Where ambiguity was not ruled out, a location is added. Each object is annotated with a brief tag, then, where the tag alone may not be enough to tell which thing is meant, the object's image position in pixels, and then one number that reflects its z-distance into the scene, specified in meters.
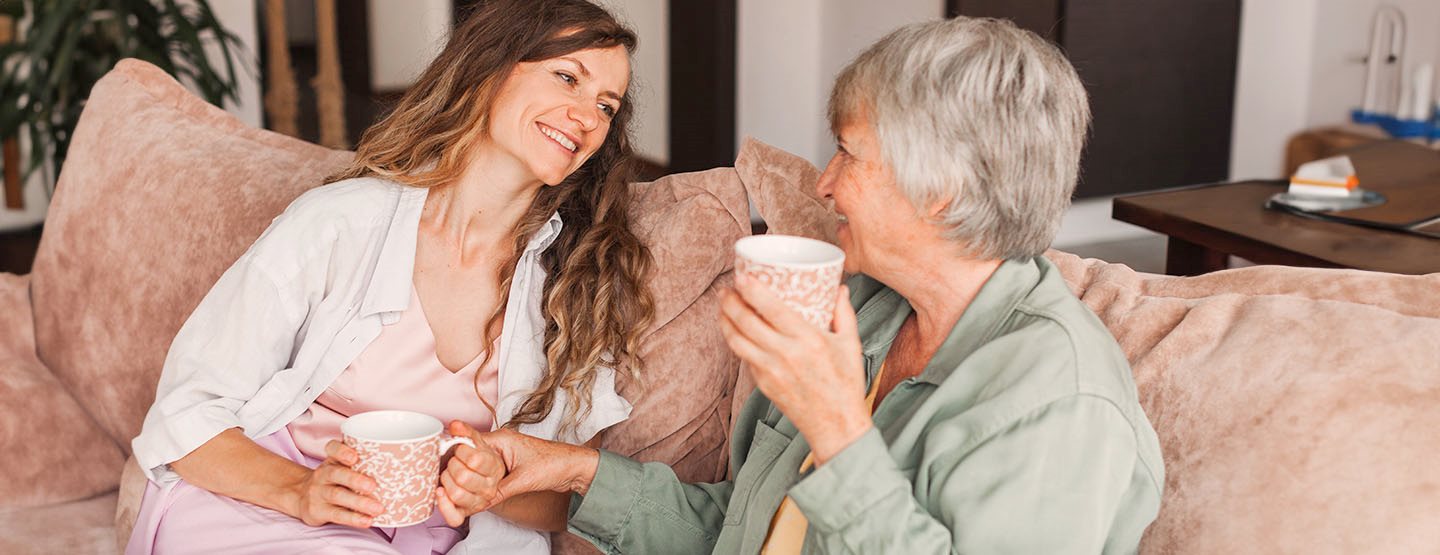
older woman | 1.03
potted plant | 3.56
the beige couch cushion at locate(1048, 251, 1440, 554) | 1.08
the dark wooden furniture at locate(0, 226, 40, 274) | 4.35
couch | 1.11
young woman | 1.53
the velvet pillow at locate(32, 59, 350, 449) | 1.89
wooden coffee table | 2.35
